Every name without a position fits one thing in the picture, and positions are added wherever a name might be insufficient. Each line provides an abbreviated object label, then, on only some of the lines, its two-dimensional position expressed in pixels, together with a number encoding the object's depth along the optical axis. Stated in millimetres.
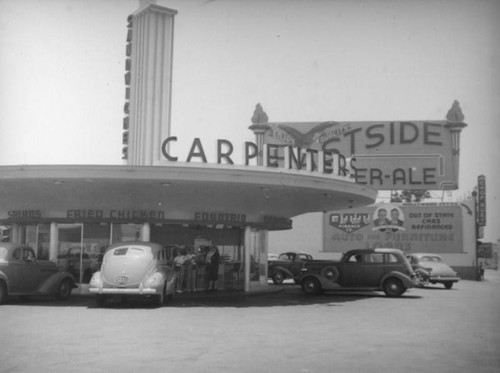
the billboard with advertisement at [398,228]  39781
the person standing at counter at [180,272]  20500
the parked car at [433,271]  25609
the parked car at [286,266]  29906
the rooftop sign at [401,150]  44656
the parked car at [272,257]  36141
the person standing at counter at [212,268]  21844
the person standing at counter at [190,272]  21250
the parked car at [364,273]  21203
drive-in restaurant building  17453
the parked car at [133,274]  16219
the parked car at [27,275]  16859
